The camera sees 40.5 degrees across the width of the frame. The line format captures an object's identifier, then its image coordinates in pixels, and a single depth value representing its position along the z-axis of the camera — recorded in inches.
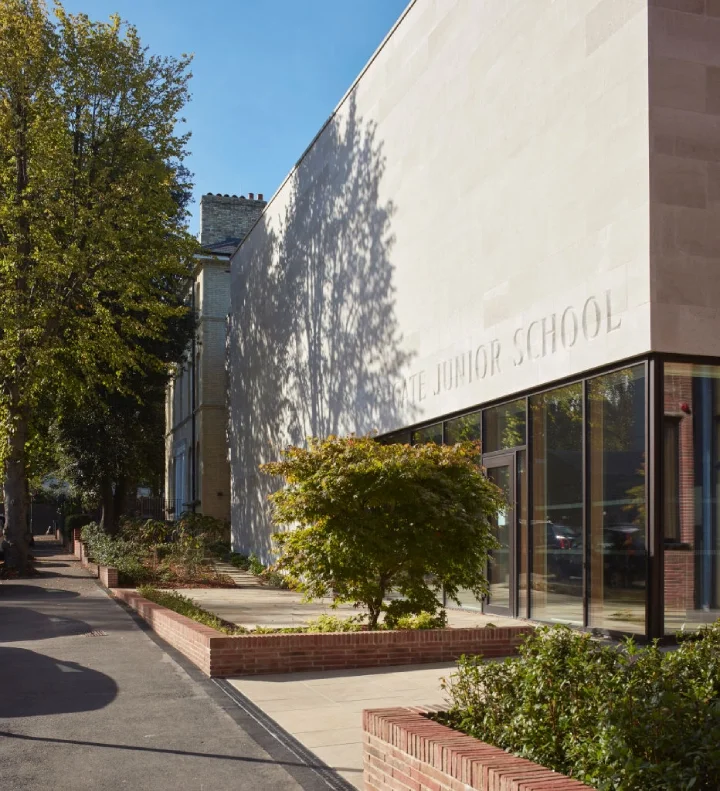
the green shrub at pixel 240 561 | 1194.7
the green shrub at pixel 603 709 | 168.9
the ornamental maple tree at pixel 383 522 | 451.5
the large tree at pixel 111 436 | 1289.4
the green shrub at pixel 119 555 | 847.1
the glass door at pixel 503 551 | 582.9
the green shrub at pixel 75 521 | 1701.6
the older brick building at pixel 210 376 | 1541.6
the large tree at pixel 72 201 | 976.3
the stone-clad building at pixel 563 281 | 453.4
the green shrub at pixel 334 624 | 456.8
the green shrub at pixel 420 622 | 462.9
